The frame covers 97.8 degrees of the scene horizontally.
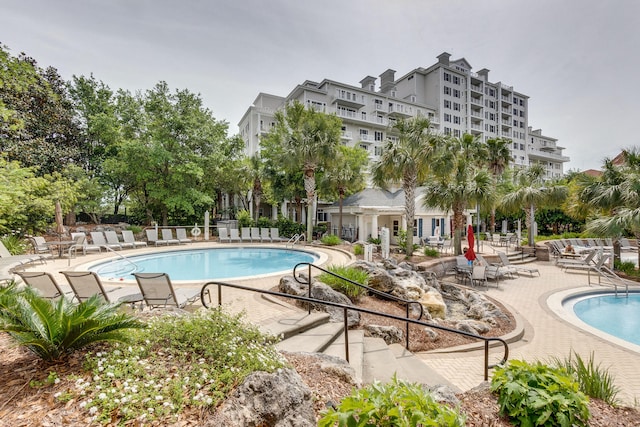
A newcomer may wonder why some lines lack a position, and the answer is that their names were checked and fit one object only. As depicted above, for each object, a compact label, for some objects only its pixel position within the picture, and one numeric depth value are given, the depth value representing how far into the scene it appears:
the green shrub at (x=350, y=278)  7.47
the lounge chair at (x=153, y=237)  18.48
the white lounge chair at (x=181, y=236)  19.69
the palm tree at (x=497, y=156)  25.64
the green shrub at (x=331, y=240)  19.02
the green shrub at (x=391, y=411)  1.91
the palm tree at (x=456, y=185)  14.61
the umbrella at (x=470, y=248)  12.15
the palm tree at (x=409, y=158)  14.41
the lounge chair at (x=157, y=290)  5.59
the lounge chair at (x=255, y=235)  20.67
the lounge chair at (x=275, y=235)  21.02
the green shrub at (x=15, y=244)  12.69
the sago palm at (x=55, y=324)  2.58
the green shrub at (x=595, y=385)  3.02
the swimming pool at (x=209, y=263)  12.62
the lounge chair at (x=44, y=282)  5.46
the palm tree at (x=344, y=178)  21.88
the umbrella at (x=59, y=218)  15.09
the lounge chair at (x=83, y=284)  5.50
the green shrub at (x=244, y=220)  24.05
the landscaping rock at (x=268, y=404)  2.24
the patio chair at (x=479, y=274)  11.98
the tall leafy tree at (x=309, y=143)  19.25
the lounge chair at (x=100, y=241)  15.89
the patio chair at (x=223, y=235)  20.62
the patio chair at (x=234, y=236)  20.44
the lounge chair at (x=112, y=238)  16.86
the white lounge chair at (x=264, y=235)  20.87
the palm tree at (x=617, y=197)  11.85
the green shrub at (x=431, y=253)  15.37
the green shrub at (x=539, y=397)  2.31
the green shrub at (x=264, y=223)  24.02
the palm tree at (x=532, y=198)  19.22
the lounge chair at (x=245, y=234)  20.61
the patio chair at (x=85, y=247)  14.61
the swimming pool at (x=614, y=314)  8.02
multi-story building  40.44
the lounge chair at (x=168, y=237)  18.92
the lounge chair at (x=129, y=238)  17.45
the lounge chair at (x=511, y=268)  13.77
